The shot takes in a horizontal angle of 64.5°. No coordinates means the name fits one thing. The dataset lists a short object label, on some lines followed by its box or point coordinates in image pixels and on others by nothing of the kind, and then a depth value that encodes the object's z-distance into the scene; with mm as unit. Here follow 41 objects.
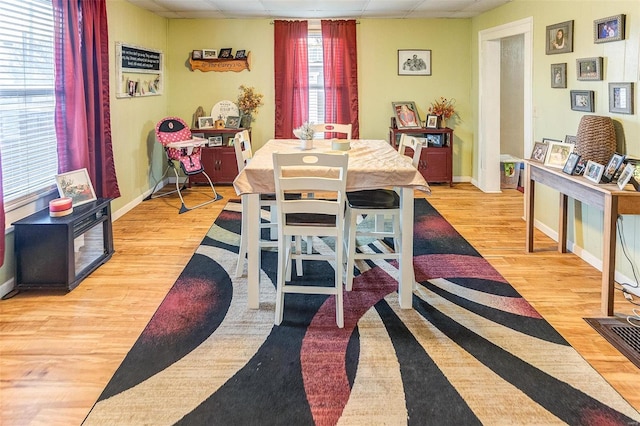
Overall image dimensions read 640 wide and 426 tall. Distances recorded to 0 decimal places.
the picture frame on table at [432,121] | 6865
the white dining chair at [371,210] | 3137
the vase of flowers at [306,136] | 3773
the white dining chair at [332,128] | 4734
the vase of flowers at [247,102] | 7000
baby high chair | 5777
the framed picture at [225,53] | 6895
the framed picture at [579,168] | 3332
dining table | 2900
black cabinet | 3244
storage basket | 3314
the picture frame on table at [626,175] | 2803
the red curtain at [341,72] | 6809
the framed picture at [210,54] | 6914
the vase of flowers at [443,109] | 6910
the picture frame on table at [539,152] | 3898
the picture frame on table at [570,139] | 3943
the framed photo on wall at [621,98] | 3221
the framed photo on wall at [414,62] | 6980
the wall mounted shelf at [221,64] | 6945
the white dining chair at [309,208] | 2695
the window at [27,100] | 3343
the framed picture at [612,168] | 2980
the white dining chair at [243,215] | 3362
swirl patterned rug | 2033
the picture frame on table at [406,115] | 6910
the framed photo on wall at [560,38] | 4066
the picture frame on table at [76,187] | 3678
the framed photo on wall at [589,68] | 3590
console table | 2756
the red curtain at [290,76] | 6816
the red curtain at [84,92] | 3863
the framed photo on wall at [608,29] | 3289
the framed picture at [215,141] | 6891
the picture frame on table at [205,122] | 6914
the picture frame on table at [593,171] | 3034
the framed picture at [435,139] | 6855
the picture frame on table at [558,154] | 3656
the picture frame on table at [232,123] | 6957
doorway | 6391
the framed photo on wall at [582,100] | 3709
